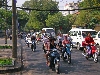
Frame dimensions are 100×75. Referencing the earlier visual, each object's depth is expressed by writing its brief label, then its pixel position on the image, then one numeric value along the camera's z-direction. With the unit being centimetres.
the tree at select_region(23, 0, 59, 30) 6850
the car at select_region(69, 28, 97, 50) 2208
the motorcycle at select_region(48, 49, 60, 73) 1116
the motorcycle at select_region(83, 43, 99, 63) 1437
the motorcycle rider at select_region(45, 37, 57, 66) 1188
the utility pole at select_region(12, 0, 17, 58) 1527
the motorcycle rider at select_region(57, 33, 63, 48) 1891
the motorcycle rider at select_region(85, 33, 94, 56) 1501
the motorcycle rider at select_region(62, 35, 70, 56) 1435
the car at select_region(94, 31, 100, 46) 1842
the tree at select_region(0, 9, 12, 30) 1612
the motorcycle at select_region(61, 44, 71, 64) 1396
